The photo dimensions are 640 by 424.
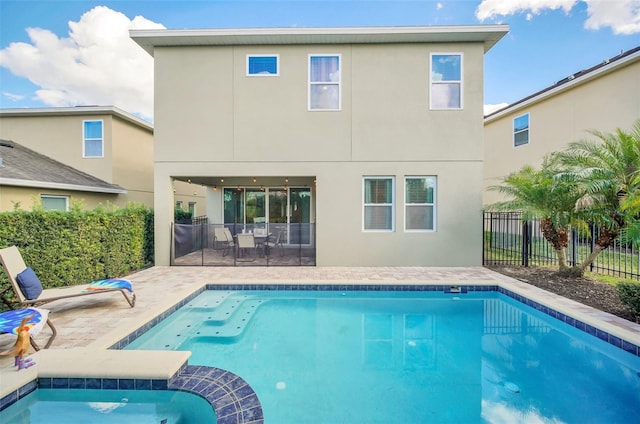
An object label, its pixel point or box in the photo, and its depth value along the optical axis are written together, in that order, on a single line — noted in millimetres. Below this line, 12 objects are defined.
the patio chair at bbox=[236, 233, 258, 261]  9477
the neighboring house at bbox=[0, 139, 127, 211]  8688
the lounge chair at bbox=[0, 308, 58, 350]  3445
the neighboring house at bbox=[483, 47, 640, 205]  10320
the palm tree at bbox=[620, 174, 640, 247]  4949
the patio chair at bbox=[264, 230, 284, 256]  9654
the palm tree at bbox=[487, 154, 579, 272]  7234
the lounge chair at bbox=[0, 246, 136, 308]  4609
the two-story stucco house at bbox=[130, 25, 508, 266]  9125
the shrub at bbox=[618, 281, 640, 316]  4957
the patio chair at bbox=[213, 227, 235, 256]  9453
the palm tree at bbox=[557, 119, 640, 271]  6367
